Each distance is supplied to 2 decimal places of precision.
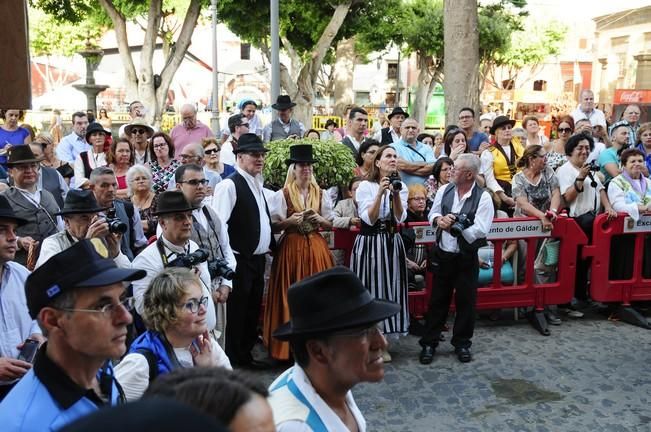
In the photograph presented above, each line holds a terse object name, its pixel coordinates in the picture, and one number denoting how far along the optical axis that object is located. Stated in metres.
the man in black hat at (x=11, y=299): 3.25
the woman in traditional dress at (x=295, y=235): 5.64
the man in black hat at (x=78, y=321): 2.06
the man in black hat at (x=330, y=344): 2.25
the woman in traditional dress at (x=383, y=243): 5.73
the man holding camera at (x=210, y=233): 4.75
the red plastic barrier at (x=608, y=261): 6.84
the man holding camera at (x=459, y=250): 5.58
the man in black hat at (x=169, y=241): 4.06
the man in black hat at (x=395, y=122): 9.12
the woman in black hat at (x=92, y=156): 7.05
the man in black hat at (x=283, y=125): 9.34
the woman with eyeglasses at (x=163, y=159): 6.68
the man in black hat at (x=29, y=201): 5.00
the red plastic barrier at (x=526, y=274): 6.47
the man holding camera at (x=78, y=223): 4.09
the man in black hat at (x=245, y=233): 5.44
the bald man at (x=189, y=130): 8.52
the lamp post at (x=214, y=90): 19.75
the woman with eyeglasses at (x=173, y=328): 2.86
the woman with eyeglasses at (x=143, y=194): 5.45
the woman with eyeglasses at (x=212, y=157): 7.00
